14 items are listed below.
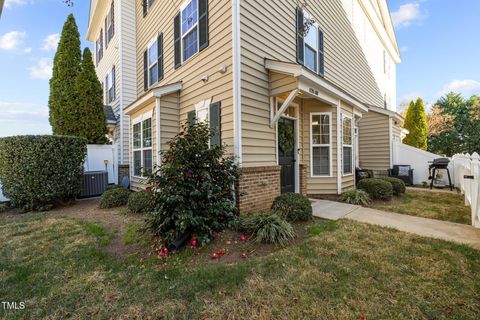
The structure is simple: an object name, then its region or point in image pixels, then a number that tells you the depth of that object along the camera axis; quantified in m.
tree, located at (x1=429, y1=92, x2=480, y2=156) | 15.09
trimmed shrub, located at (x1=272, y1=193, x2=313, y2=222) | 4.70
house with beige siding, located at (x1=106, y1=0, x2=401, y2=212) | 4.89
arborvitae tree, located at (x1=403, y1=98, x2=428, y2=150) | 16.56
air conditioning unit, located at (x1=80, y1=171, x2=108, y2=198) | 7.97
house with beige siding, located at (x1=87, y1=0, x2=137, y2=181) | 9.78
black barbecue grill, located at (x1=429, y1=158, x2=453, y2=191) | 8.72
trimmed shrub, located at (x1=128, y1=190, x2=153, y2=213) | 5.66
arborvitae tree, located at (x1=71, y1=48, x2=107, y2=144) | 8.86
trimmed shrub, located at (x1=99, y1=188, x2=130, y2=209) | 6.55
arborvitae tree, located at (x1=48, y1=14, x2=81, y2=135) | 8.73
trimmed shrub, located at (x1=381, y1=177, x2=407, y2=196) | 7.38
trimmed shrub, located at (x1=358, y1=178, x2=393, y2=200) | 6.61
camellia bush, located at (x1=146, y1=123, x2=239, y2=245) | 3.56
